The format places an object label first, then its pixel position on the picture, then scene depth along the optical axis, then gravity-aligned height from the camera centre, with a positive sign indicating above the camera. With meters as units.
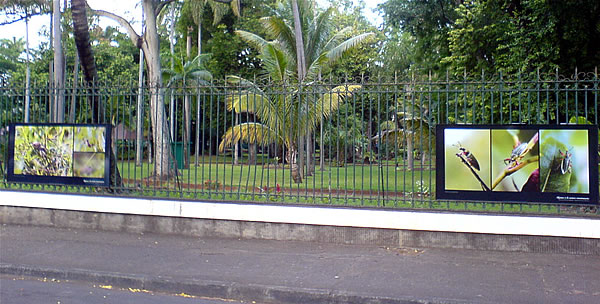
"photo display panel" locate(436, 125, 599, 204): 7.00 -0.03
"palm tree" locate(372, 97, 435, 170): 7.19 +0.61
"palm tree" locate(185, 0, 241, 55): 14.26 +5.57
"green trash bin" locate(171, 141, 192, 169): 17.69 +0.39
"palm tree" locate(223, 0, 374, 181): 14.71 +4.05
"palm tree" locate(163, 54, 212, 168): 24.82 +4.40
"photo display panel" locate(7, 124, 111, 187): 8.75 +0.16
